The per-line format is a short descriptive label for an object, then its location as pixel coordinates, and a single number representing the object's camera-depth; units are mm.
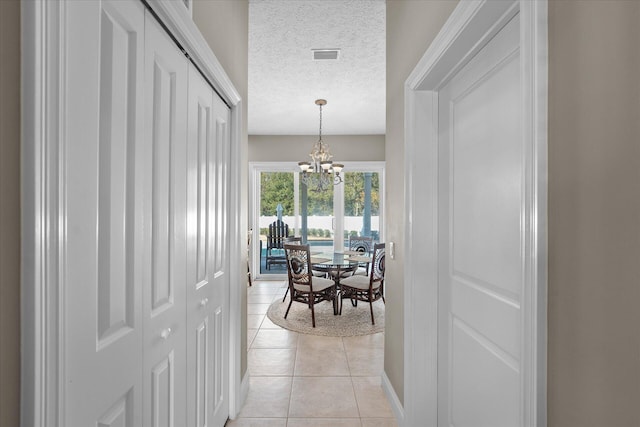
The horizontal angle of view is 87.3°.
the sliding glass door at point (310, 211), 6789
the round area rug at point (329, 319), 3799
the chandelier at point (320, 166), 4785
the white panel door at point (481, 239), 1209
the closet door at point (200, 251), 1508
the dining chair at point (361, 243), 5949
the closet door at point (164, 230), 1143
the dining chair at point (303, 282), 4035
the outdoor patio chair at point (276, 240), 6789
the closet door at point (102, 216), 733
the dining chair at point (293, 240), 5723
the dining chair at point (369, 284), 4066
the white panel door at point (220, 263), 1853
